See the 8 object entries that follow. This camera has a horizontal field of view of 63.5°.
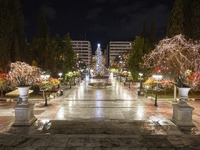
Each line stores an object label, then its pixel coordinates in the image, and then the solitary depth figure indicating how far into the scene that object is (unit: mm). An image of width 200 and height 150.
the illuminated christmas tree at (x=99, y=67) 44375
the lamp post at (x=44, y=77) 17856
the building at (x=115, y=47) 155000
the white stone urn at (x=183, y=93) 8691
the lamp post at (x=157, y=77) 18916
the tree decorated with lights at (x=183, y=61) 19797
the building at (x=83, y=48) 150000
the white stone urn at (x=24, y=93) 8945
